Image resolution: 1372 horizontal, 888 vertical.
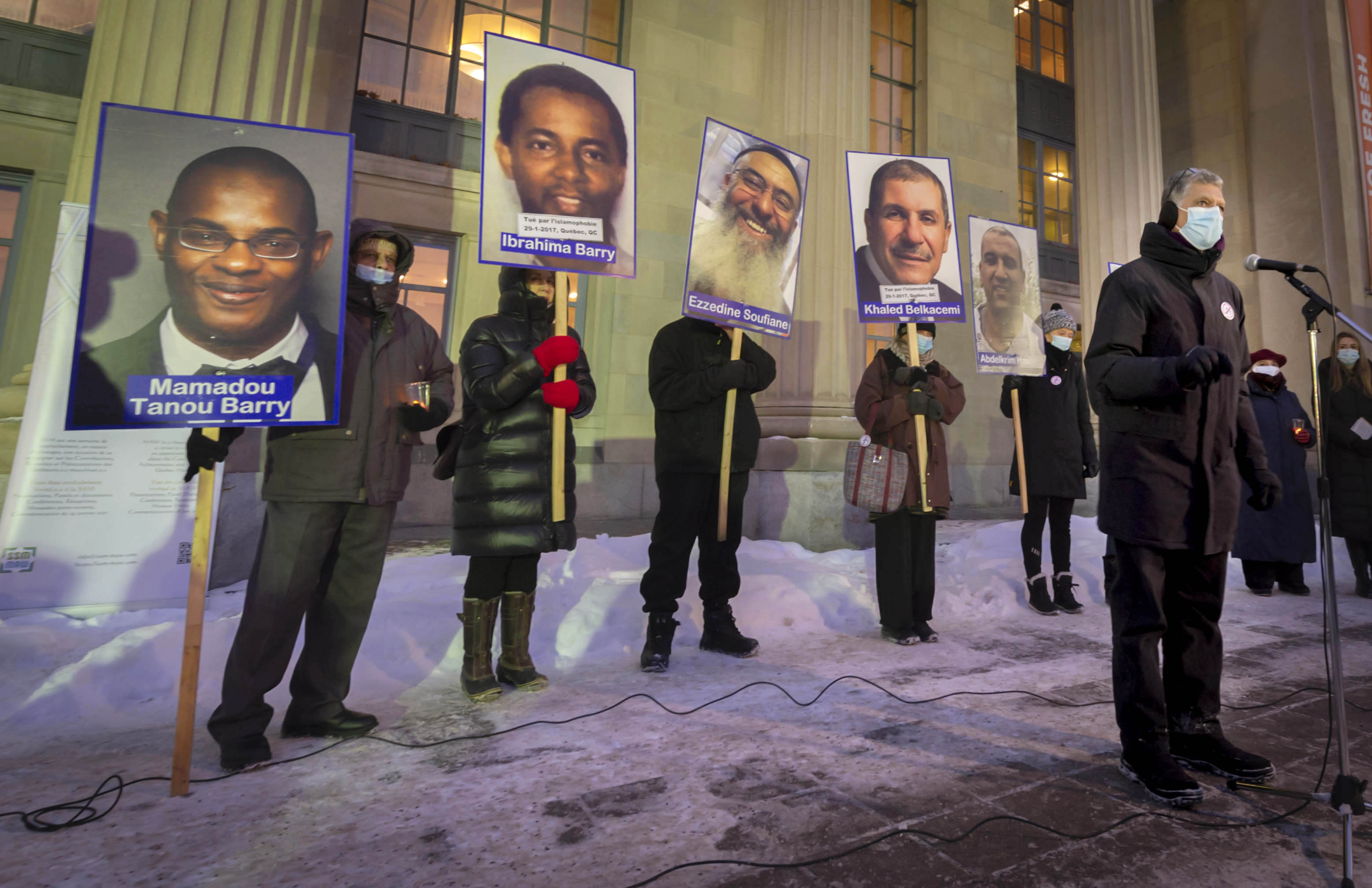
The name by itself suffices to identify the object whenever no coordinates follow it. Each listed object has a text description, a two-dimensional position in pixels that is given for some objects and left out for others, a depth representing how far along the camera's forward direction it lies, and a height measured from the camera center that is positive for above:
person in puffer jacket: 3.24 +0.12
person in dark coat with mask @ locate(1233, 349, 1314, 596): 6.11 +0.32
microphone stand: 1.80 -0.35
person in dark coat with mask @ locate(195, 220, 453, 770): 2.56 -0.07
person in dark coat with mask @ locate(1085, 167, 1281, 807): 2.37 +0.24
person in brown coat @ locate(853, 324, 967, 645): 4.41 +0.30
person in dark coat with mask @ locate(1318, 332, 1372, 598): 6.14 +0.89
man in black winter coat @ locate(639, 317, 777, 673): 3.85 +0.31
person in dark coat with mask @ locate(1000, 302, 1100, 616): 5.34 +0.64
